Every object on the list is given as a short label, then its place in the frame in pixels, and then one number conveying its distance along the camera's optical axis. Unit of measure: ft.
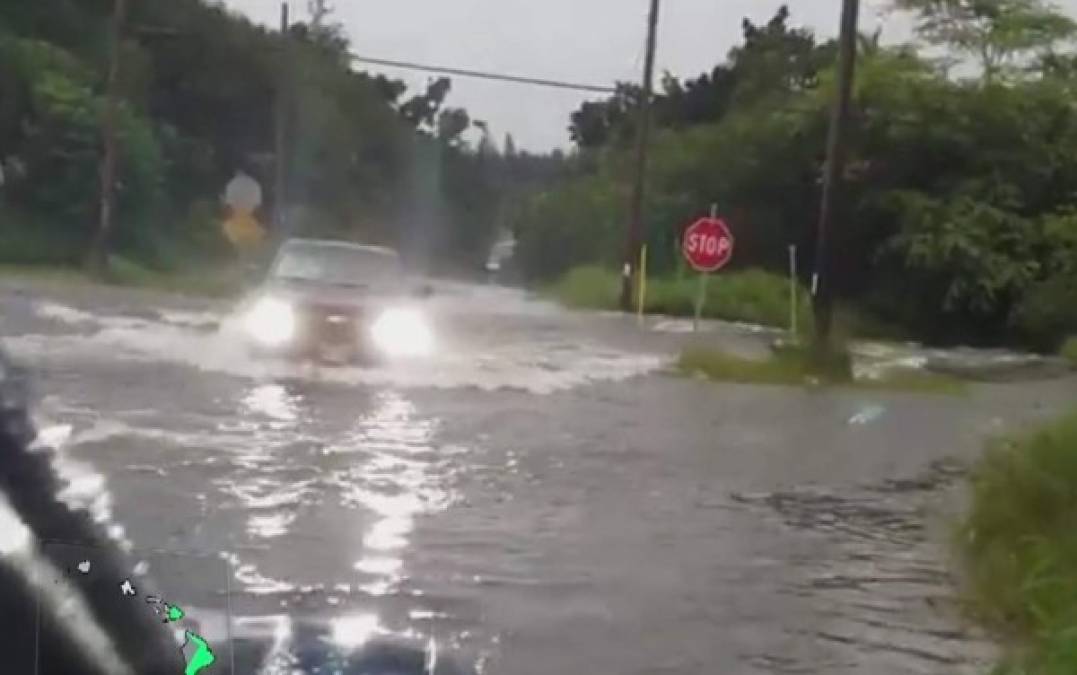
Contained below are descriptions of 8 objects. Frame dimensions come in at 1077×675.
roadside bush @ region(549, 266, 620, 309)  112.16
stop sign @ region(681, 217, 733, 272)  97.96
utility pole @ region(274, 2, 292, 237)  94.27
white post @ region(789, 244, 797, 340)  82.47
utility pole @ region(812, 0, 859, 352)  64.39
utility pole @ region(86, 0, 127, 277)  76.33
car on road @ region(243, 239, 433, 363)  51.83
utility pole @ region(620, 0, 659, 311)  109.29
